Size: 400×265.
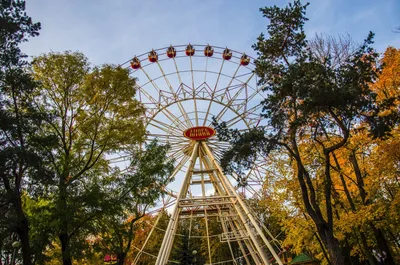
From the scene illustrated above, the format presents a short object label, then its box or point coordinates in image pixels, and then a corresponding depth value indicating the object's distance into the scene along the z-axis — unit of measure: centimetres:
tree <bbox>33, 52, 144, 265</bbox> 987
